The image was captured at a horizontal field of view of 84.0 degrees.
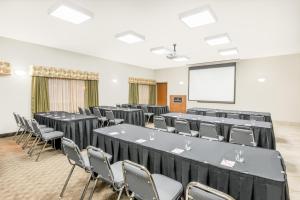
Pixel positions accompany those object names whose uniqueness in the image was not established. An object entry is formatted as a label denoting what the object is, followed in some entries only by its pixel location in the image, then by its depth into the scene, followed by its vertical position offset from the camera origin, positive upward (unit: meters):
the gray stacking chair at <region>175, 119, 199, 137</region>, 3.77 -0.68
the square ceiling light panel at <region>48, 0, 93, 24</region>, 2.82 +1.55
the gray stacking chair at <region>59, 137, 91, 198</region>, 2.01 -0.72
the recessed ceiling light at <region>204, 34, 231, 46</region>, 4.43 +1.64
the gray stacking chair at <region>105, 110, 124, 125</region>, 5.62 -0.72
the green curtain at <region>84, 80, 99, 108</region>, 7.39 +0.17
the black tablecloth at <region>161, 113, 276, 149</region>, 3.48 -0.62
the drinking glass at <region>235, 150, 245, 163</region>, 1.76 -0.63
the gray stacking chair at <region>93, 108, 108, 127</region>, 5.96 -0.76
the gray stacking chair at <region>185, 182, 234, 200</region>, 1.08 -0.65
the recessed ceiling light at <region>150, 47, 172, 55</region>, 5.60 +1.67
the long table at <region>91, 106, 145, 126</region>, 6.15 -0.67
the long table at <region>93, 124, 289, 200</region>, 1.46 -0.68
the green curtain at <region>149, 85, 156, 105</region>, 11.00 +0.26
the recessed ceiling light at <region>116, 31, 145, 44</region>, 4.14 +1.58
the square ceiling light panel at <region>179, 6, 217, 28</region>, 2.95 +1.54
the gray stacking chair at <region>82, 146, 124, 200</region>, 1.73 -0.79
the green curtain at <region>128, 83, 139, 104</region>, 9.58 +0.22
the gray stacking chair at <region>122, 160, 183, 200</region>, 1.41 -0.83
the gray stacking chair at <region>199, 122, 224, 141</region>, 3.39 -0.69
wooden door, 11.16 +0.28
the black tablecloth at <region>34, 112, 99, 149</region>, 3.94 -0.74
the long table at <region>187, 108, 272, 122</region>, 5.10 -0.50
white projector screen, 8.35 +0.84
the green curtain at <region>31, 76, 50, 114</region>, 5.64 +0.05
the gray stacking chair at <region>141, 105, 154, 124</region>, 7.60 -0.70
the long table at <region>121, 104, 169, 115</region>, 7.85 -0.52
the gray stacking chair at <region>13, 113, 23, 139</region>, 4.66 -0.71
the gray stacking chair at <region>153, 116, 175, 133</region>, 4.06 -0.63
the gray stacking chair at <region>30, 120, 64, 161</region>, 3.58 -0.86
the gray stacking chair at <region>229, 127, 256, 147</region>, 2.92 -0.67
